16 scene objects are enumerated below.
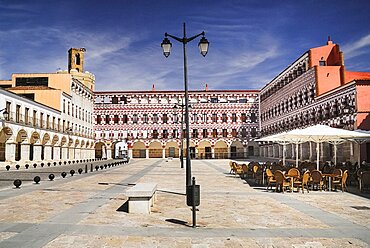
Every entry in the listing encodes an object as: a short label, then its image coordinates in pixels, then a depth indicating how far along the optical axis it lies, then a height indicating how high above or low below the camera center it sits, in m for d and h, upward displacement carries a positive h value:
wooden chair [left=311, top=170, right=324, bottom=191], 12.84 -1.46
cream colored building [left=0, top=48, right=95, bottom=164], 30.88 +2.90
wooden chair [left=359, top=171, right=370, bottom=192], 12.71 -1.50
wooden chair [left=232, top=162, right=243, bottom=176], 19.92 -1.74
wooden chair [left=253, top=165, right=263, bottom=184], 16.12 -1.65
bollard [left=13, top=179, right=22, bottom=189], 13.88 -1.75
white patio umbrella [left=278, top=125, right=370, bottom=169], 14.31 +0.31
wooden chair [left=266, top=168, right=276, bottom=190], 13.14 -1.56
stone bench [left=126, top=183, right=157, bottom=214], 8.32 -1.53
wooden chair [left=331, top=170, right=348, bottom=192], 12.95 -1.70
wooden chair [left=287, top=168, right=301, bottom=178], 12.85 -1.29
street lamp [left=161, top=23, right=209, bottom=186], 11.73 +3.55
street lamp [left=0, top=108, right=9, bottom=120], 27.55 +2.60
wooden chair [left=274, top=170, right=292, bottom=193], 12.33 -1.54
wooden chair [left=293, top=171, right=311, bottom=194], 12.51 -1.57
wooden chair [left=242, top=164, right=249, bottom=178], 18.61 -1.59
